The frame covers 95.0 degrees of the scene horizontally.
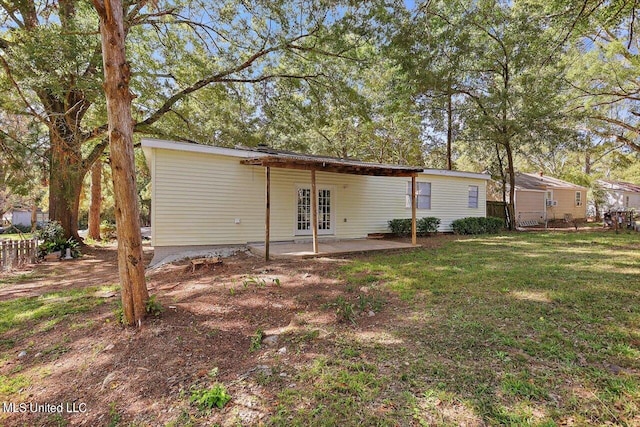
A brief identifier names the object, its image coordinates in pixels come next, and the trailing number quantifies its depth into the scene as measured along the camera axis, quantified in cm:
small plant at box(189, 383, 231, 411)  230
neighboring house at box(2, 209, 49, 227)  2944
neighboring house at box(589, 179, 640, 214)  2423
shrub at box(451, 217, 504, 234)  1335
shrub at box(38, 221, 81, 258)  966
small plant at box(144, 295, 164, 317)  380
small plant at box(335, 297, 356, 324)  385
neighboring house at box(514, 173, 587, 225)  1980
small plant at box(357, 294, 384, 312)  425
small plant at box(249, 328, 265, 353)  321
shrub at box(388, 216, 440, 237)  1176
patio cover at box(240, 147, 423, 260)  727
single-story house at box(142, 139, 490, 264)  787
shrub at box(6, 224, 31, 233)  2286
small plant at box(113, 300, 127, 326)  372
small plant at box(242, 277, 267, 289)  525
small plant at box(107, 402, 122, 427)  221
